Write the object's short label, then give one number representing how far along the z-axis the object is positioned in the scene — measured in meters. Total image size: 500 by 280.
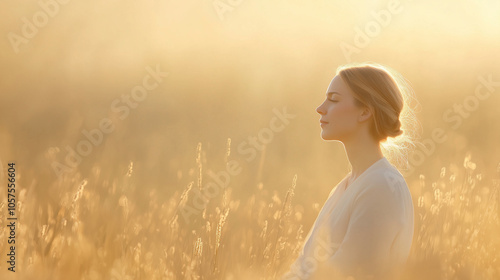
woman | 6.98
